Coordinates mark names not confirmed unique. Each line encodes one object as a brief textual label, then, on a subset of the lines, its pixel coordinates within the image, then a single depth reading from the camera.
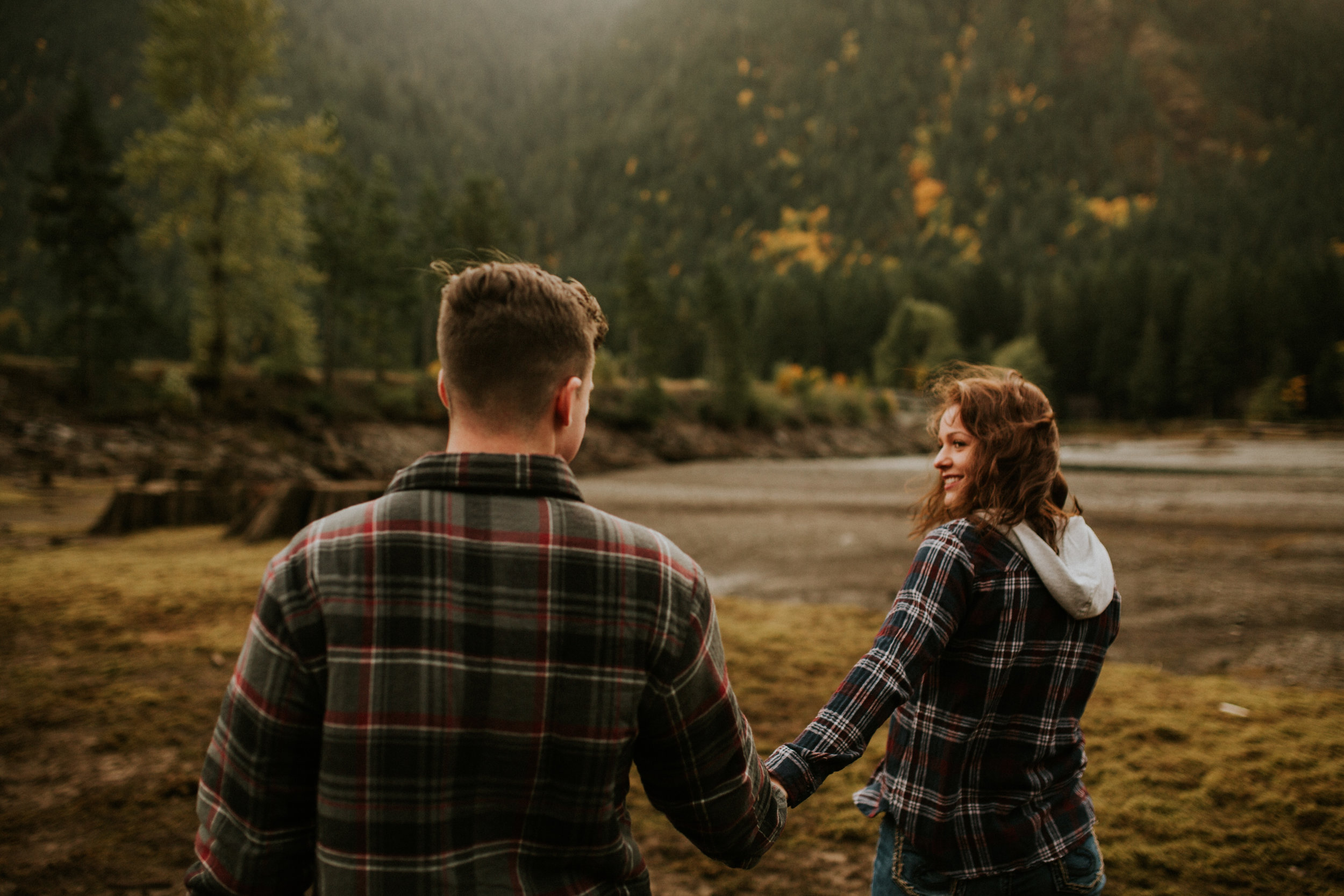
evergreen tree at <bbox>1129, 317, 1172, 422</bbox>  64.75
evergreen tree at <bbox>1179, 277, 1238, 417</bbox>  61.50
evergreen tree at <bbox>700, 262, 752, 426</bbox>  48.38
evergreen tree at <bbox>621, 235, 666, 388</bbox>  45.78
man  1.17
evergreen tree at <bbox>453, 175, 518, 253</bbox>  39.38
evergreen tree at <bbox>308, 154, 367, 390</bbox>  33.72
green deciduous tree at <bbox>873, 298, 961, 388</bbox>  72.00
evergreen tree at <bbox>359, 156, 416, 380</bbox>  36.00
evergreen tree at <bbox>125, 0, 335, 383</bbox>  22.20
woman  1.76
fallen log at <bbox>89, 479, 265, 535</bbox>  11.16
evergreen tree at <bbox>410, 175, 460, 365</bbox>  39.50
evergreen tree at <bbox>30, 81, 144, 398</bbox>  25.98
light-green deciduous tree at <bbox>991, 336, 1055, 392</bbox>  61.31
